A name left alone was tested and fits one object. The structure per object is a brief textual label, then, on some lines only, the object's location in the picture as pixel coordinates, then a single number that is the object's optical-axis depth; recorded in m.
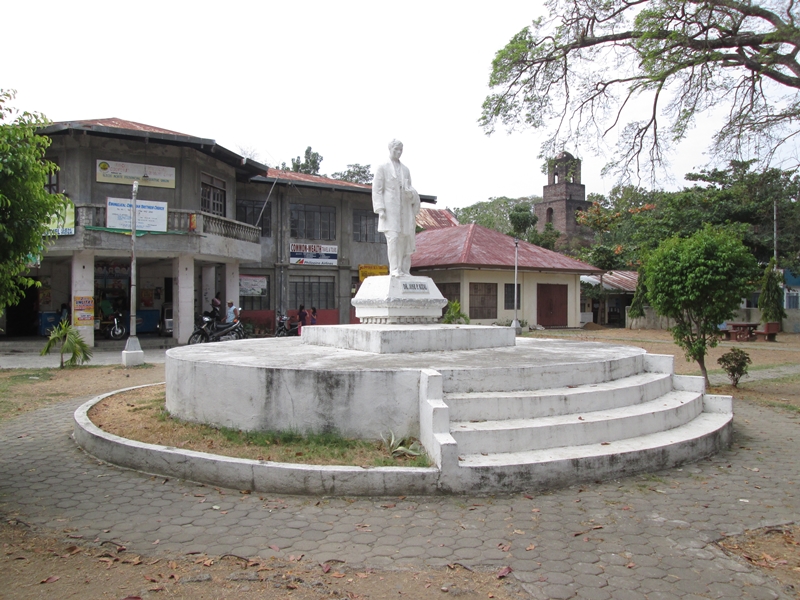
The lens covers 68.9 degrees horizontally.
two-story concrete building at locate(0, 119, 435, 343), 16.34
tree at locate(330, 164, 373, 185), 38.78
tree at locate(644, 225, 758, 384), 9.22
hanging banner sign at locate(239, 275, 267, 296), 21.25
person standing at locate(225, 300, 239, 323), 17.64
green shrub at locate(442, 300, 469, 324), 19.34
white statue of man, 8.70
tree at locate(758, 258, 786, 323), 22.42
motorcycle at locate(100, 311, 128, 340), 18.36
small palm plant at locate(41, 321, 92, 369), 12.33
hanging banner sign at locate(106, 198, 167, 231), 16.17
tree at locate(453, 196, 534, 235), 43.25
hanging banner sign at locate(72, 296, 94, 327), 16.23
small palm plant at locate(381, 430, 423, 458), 4.75
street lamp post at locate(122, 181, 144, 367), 12.69
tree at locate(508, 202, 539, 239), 34.16
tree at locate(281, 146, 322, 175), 37.88
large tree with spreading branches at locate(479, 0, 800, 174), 8.84
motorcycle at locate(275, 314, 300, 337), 19.31
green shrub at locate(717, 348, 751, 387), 9.89
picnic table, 21.16
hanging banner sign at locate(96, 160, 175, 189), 16.84
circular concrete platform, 5.02
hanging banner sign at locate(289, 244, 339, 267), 22.12
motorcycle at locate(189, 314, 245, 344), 15.97
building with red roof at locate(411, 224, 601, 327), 24.08
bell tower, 49.06
